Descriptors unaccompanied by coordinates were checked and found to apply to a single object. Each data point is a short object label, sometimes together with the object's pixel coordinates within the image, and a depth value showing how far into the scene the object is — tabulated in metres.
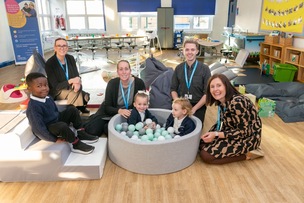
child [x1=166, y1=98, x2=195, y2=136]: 2.50
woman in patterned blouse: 2.24
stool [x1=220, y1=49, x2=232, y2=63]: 7.99
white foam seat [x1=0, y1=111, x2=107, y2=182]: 2.10
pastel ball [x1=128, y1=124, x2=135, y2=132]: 2.61
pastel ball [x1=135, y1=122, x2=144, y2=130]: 2.64
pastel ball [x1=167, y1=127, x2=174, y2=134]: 2.59
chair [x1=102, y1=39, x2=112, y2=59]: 8.86
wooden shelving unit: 5.13
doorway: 10.18
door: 11.24
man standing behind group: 2.88
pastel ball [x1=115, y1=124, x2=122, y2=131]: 2.59
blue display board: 7.28
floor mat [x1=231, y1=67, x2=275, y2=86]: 5.24
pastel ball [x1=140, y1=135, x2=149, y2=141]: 2.43
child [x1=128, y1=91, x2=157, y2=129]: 2.67
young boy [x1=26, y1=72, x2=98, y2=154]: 2.11
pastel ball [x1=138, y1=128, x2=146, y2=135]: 2.60
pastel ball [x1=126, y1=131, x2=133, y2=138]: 2.54
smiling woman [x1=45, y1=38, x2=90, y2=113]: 3.09
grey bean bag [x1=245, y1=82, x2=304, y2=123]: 3.56
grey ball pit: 2.14
